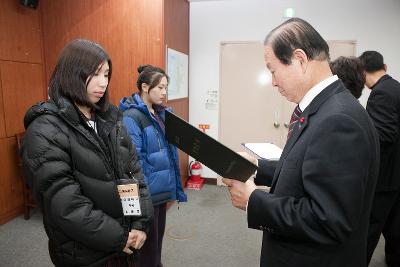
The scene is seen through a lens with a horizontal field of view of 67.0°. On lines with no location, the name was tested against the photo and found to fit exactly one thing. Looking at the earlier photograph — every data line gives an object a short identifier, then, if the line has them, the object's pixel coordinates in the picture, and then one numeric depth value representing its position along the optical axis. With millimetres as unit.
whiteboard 3493
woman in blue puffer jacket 2008
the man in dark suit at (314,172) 798
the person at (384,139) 2021
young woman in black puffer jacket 1164
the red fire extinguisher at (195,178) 4301
